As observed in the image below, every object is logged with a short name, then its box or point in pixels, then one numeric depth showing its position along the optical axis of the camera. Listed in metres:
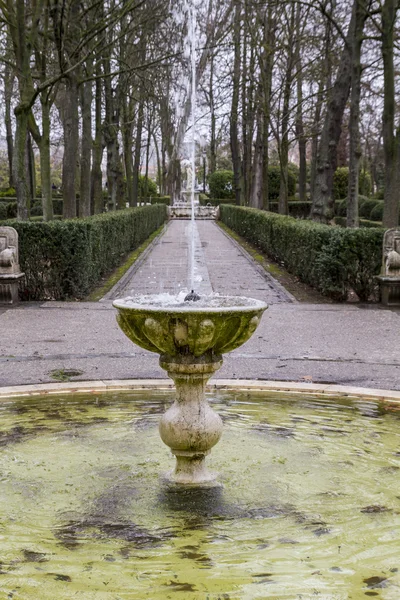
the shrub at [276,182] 48.50
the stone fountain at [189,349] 4.45
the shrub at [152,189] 71.22
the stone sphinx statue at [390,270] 13.01
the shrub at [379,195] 44.09
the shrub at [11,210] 38.88
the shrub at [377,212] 33.68
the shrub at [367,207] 37.48
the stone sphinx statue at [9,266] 12.94
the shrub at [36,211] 41.20
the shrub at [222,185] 58.84
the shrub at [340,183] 47.75
